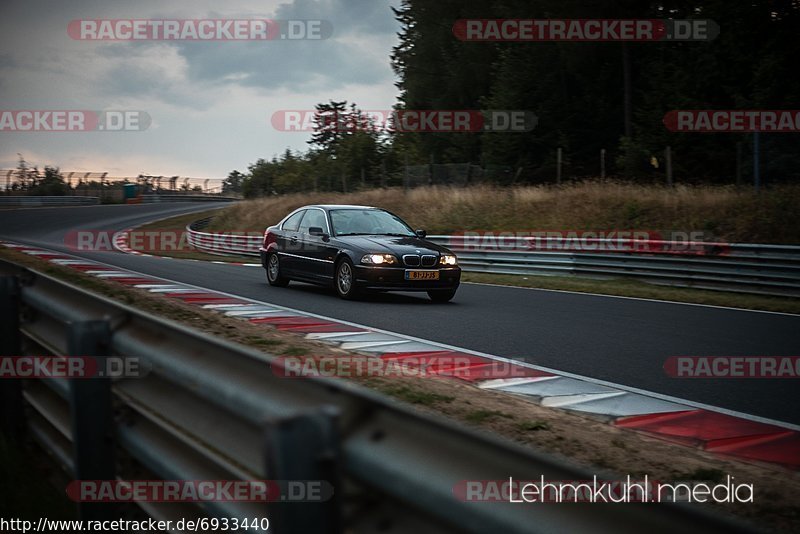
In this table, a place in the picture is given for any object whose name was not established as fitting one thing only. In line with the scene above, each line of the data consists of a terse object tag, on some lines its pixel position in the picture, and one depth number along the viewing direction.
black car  12.38
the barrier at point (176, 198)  74.18
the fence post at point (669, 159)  23.73
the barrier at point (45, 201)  59.59
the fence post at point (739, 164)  21.38
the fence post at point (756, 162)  19.50
